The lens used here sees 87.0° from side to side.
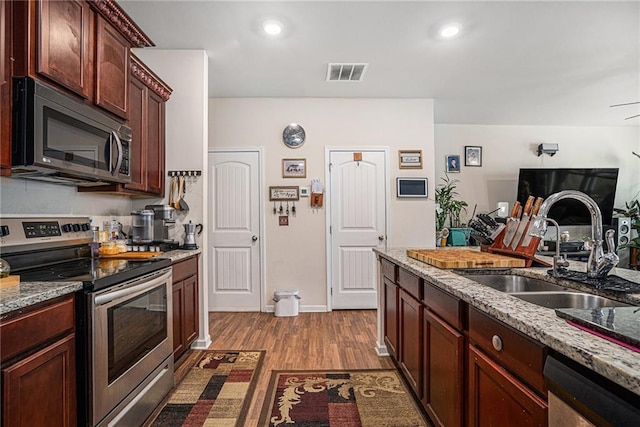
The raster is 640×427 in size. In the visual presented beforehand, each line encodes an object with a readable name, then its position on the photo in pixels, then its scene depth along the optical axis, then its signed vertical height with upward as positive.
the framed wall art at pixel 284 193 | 4.18 +0.29
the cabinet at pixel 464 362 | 0.96 -0.55
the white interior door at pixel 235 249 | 4.16 -0.40
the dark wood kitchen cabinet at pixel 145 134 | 2.54 +0.69
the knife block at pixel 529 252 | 1.79 -0.21
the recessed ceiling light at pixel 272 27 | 2.58 +1.48
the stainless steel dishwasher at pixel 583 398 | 0.61 -0.37
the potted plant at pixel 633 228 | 4.70 -0.20
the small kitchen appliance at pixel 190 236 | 2.92 -0.18
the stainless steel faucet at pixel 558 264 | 1.51 -0.22
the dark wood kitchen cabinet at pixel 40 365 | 1.10 -0.53
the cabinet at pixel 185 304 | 2.49 -0.69
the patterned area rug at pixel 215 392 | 1.94 -1.17
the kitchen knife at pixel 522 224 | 1.94 -0.05
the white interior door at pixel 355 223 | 4.24 -0.09
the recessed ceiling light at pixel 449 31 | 2.64 +1.48
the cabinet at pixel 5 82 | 1.41 +0.57
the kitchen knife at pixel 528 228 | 1.82 -0.08
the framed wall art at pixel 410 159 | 4.27 +0.72
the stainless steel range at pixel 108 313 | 1.45 -0.48
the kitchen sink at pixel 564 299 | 1.29 -0.34
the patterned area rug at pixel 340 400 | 1.92 -1.17
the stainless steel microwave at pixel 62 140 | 1.47 +0.40
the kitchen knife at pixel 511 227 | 2.02 -0.07
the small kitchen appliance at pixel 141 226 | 2.76 -0.07
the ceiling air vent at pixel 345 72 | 3.33 +1.49
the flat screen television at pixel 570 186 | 5.04 +0.43
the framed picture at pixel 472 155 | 5.30 +0.95
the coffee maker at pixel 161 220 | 2.90 -0.03
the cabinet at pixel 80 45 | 1.48 +0.88
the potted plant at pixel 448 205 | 4.74 +0.14
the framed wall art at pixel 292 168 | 4.20 +0.60
